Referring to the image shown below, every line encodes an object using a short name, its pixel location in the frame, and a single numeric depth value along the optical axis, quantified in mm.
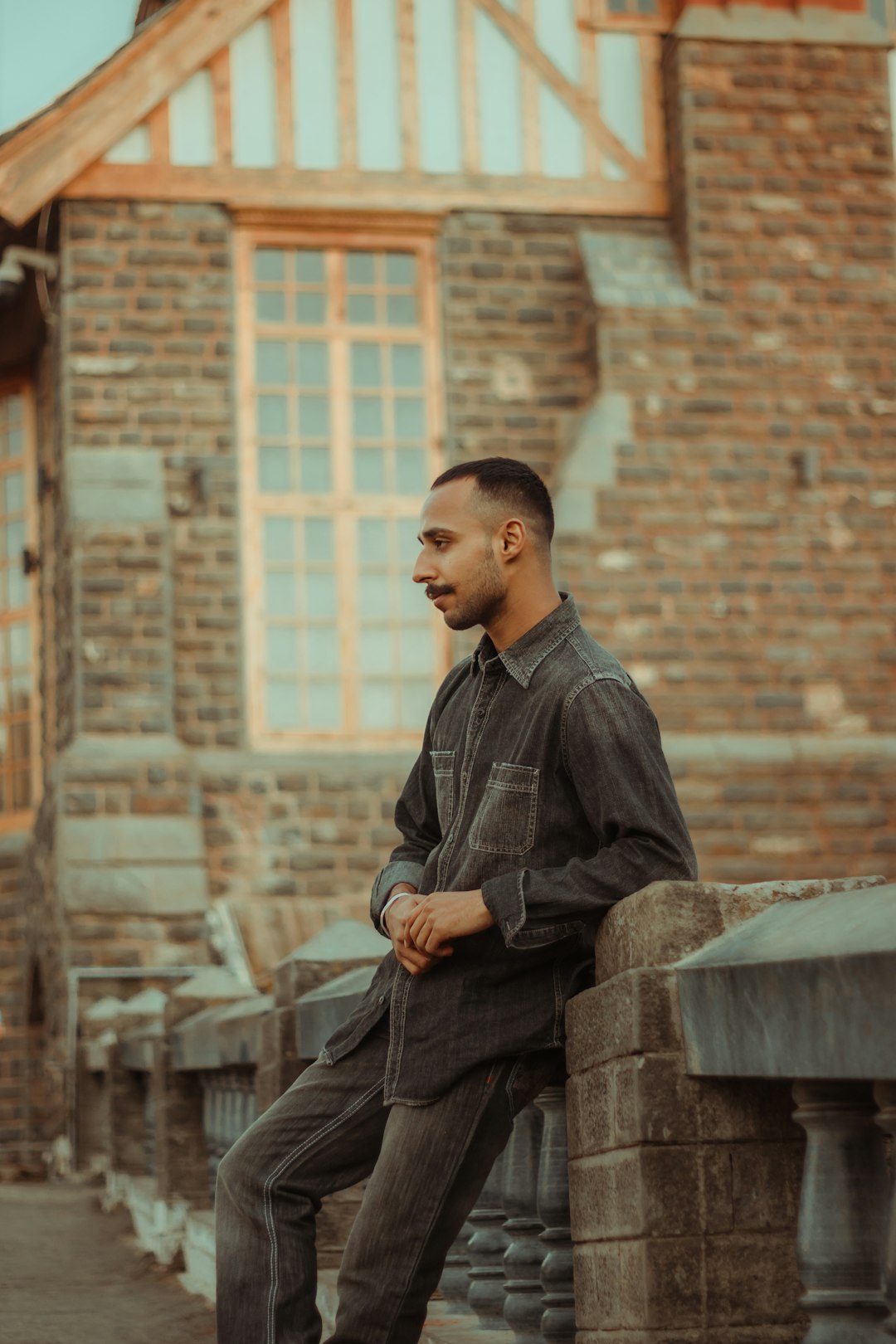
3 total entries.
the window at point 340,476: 13711
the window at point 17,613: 15258
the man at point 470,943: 3072
